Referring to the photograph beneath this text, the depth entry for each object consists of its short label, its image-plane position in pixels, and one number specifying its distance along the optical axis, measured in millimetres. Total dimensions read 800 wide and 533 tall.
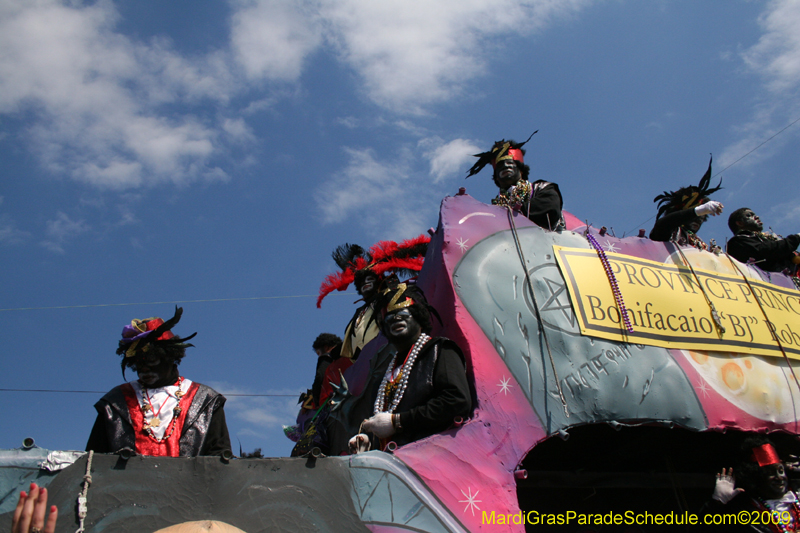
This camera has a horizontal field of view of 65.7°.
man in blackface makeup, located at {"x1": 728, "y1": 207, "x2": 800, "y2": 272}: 6164
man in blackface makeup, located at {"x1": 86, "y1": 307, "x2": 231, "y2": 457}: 3613
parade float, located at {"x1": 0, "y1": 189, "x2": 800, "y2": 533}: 2889
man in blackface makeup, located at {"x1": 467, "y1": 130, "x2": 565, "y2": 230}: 5047
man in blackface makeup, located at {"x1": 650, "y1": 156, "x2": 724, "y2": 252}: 5469
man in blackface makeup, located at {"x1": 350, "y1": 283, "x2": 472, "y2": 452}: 3572
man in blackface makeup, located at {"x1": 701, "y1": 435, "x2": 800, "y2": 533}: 4406
